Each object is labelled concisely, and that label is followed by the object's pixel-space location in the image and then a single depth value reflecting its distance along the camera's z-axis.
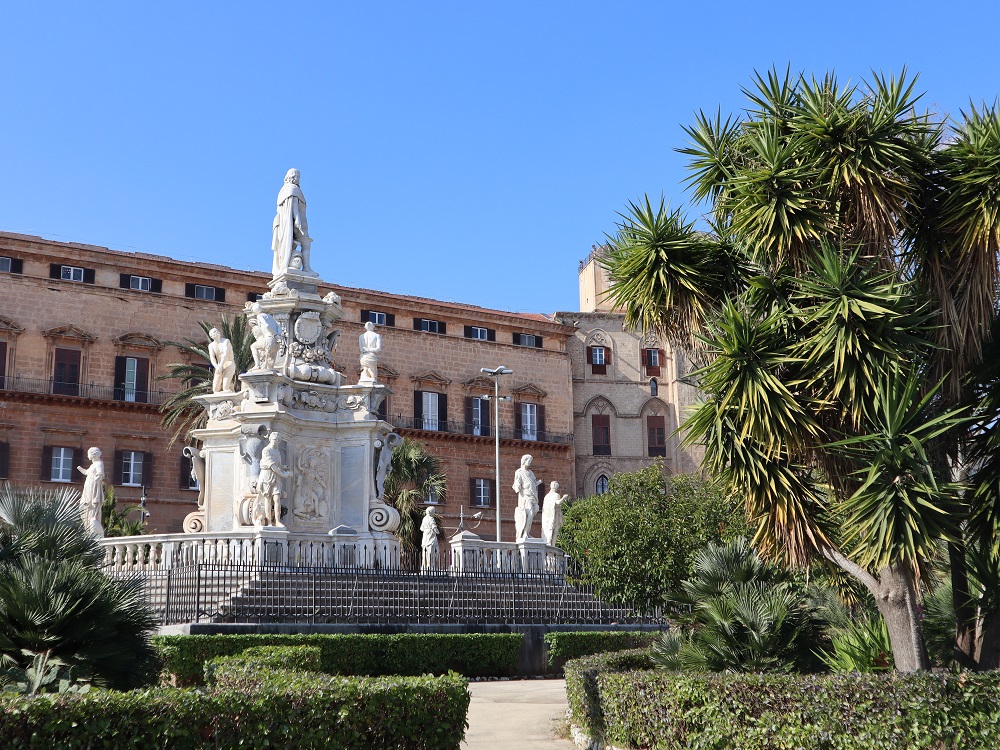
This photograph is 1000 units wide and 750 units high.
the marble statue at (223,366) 24.69
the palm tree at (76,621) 8.57
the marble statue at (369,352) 25.20
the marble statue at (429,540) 26.25
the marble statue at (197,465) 24.16
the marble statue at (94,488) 24.31
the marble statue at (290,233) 25.31
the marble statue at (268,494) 22.22
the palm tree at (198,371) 37.09
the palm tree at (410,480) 35.97
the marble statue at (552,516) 27.89
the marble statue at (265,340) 23.88
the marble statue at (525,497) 26.97
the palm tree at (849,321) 10.05
